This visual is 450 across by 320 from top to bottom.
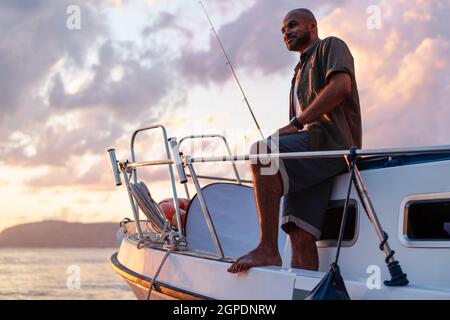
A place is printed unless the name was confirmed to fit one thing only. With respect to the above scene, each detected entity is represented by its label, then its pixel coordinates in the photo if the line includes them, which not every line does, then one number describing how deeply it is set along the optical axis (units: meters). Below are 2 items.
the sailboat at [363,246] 3.74
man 4.39
